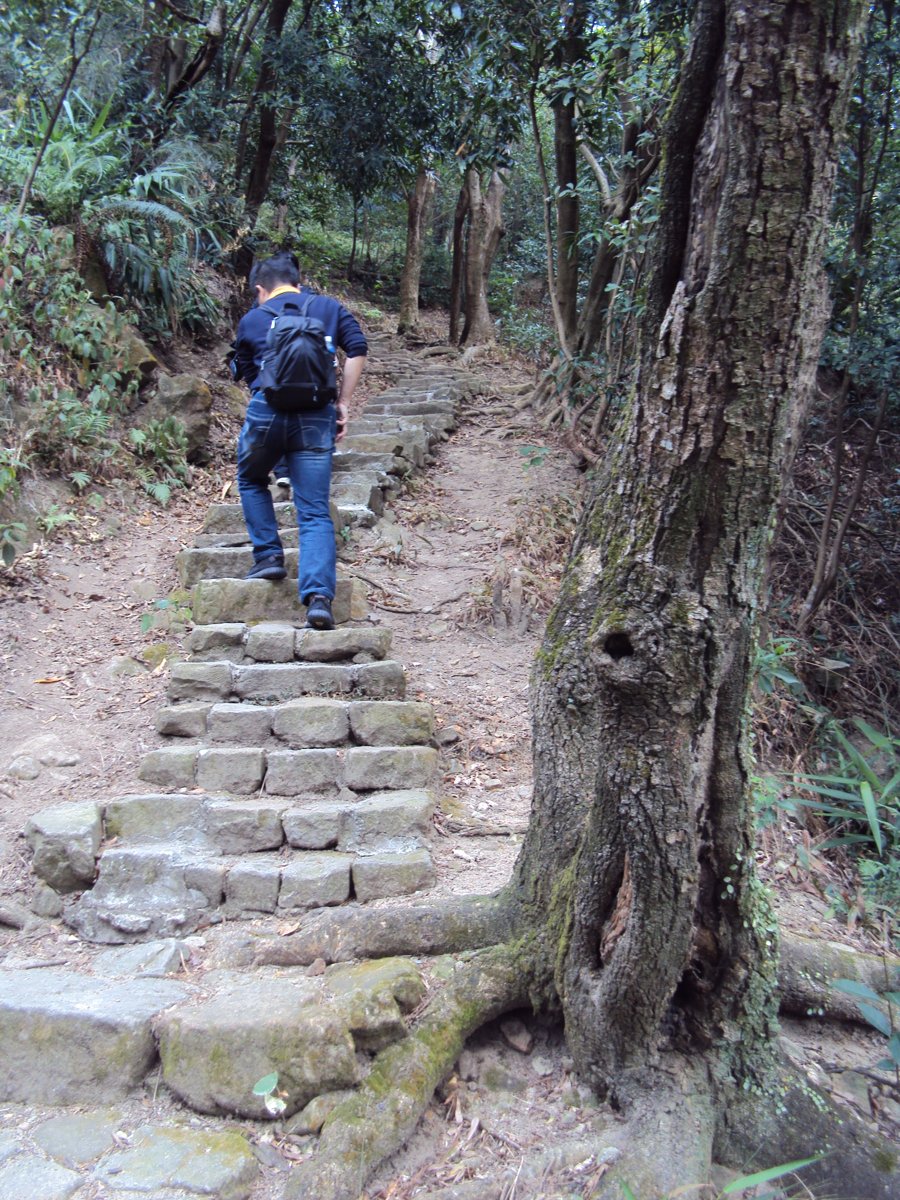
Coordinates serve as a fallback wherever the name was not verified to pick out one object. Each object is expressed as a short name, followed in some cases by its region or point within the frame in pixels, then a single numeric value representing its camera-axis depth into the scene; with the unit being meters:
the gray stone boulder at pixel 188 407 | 6.23
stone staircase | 2.21
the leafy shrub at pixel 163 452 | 5.91
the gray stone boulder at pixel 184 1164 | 2.01
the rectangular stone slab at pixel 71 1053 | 2.31
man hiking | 3.96
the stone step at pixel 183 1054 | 2.12
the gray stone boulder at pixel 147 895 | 2.93
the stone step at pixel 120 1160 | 2.00
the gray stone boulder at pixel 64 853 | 3.01
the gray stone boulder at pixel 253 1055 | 2.23
